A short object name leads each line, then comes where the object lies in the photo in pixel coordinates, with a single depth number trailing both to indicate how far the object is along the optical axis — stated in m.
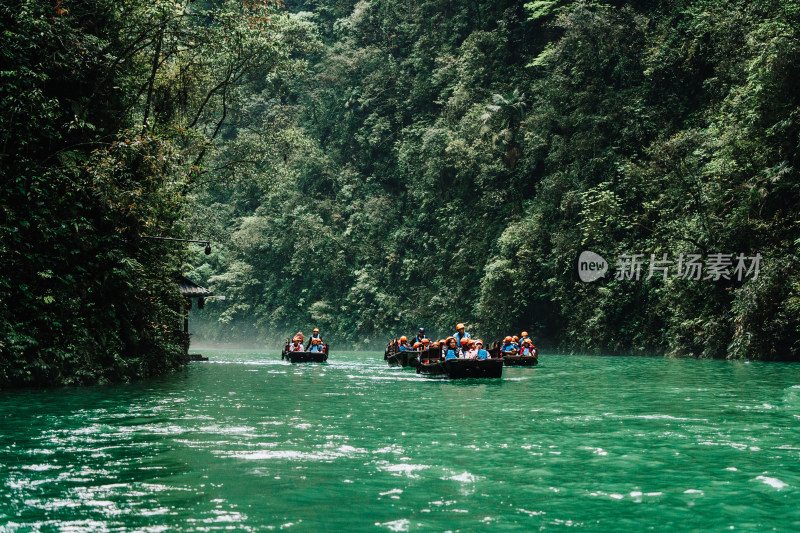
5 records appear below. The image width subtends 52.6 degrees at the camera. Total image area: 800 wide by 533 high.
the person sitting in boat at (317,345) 37.09
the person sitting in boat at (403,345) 33.88
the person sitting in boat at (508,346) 31.95
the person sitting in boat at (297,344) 37.40
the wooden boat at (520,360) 30.86
